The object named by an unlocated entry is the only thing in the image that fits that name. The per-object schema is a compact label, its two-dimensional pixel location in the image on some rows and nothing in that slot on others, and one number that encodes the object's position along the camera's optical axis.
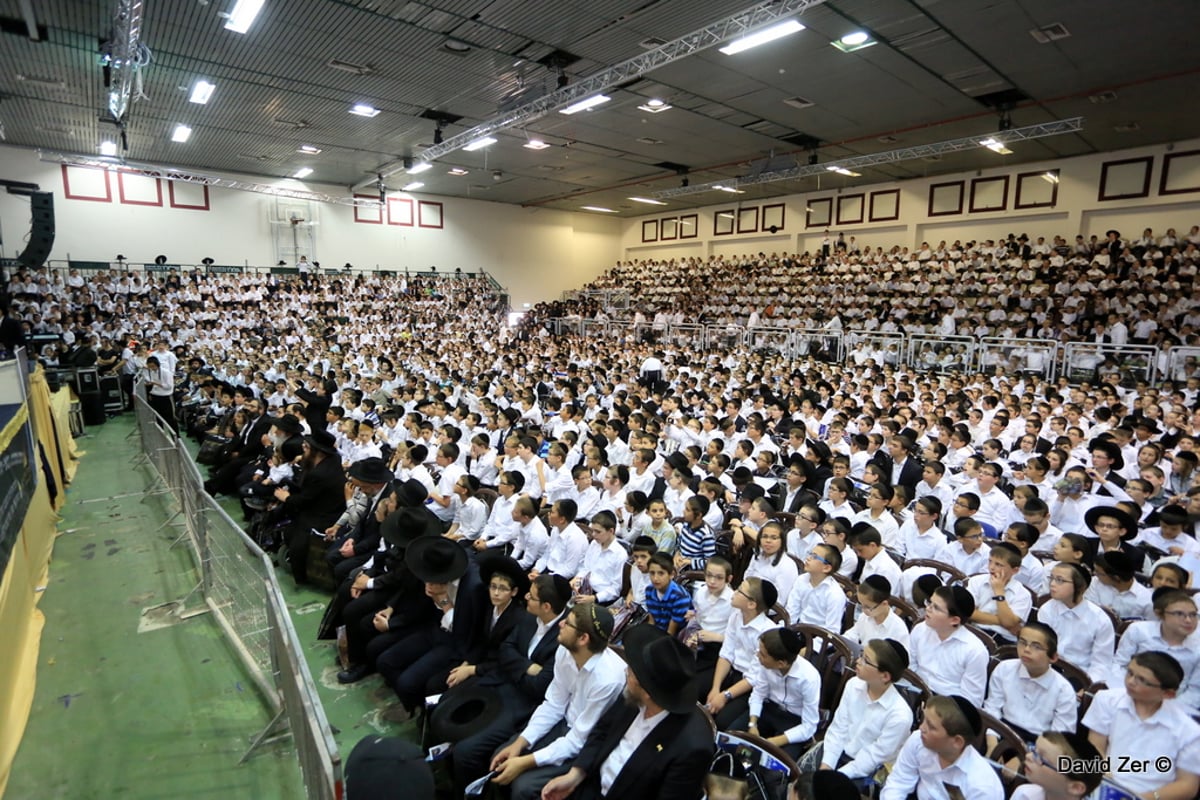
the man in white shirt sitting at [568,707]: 2.88
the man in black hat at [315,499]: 5.64
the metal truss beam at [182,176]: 16.42
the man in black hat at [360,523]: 5.16
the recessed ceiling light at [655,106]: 12.78
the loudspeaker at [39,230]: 10.59
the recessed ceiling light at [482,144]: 14.56
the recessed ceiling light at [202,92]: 11.66
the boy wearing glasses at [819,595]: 3.70
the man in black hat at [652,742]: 2.57
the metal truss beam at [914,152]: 11.98
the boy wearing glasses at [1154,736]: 2.52
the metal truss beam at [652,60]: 7.81
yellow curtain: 3.53
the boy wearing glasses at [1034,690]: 2.83
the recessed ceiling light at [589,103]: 11.09
